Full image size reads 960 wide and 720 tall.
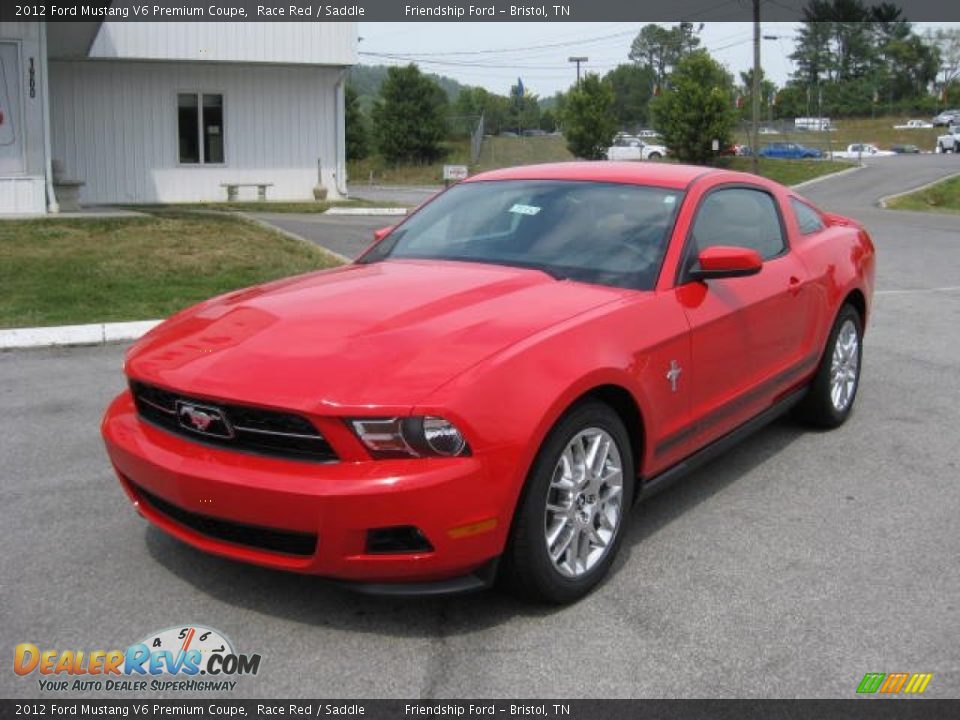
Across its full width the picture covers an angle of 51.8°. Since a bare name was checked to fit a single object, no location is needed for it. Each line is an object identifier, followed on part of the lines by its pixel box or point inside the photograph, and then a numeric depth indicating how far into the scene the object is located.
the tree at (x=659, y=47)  121.88
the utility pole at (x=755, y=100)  41.12
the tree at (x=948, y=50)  116.81
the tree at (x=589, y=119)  50.88
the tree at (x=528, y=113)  108.20
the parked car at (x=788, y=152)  60.08
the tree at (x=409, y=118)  53.31
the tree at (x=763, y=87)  105.19
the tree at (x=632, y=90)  115.00
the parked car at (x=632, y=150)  56.19
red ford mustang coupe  2.96
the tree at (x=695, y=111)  46.53
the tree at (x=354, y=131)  58.84
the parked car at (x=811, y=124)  82.50
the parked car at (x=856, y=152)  64.86
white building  21.47
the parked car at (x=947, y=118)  84.05
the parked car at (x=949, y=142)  63.97
